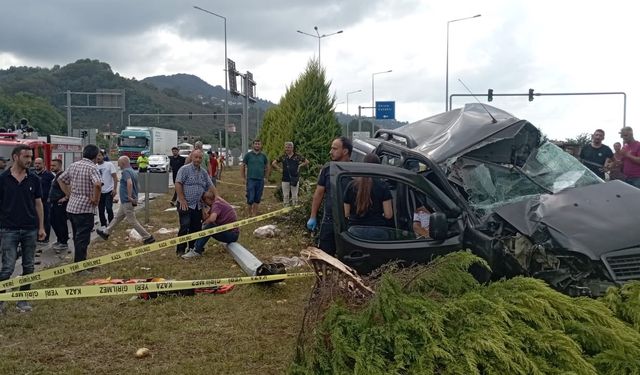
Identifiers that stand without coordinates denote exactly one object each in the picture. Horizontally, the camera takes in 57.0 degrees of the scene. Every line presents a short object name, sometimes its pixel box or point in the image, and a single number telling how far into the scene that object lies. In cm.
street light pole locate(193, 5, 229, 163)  3156
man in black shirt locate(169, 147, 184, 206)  1681
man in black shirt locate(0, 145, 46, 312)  614
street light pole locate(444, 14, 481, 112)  2570
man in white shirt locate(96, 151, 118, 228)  1163
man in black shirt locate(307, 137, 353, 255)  530
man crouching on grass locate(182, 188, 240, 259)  859
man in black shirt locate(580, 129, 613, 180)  963
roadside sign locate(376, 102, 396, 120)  3950
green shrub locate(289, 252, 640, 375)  246
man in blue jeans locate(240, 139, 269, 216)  1277
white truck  4328
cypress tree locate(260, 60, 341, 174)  1792
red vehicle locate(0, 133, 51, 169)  1336
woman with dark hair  495
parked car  3503
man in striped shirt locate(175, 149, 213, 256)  899
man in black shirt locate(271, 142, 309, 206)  1365
